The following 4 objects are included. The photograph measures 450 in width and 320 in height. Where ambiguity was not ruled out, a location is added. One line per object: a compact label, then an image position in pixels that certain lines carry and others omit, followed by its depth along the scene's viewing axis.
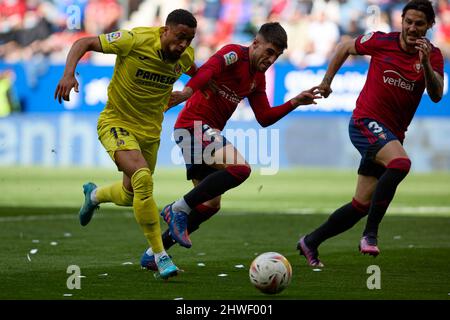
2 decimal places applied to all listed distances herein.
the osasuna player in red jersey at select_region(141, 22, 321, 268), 17.34
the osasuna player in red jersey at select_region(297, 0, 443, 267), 17.19
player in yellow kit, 15.89
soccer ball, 14.34
